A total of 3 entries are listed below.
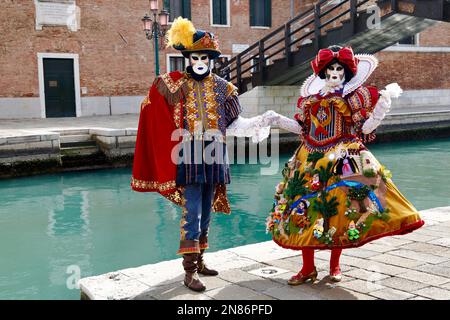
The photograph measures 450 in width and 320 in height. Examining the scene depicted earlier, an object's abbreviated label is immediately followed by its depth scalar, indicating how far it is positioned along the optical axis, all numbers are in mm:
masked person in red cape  3641
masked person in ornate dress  3377
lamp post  14441
